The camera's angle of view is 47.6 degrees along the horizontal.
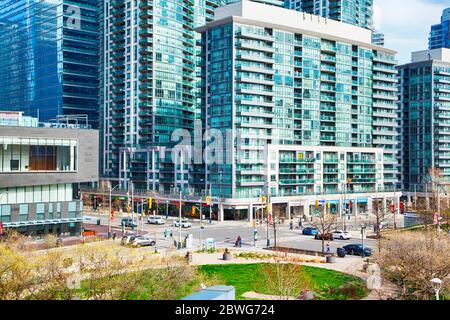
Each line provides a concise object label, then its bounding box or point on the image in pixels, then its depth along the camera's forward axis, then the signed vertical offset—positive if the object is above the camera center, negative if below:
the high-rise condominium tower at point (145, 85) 118.81 +19.74
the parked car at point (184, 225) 79.62 -9.31
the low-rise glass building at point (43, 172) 52.84 -0.74
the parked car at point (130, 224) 76.50 -8.95
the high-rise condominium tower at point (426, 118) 131.38 +12.70
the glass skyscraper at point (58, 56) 163.38 +36.29
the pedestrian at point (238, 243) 58.14 -8.83
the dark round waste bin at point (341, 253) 50.81 -8.69
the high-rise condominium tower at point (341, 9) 160.38 +51.10
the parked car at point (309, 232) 71.44 -9.30
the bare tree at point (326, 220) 61.26 -7.51
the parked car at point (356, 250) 51.96 -8.68
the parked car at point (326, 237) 61.74 -8.95
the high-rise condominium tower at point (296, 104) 94.12 +12.72
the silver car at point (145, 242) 55.82 -8.56
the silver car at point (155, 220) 84.44 -9.18
